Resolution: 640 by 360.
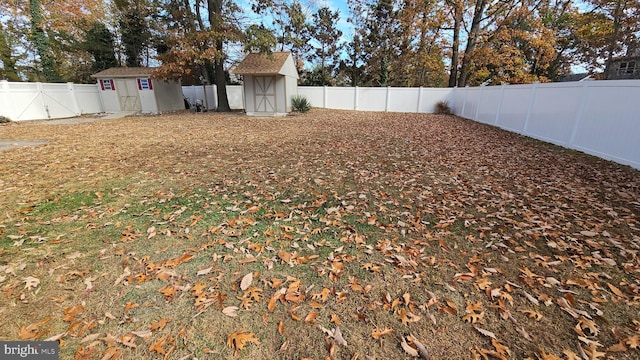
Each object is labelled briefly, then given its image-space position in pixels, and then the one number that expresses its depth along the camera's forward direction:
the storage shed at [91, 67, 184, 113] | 16.56
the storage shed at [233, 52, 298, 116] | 15.35
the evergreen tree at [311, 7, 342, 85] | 26.83
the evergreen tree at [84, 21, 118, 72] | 19.00
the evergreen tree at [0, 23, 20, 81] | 18.62
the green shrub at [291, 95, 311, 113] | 16.72
